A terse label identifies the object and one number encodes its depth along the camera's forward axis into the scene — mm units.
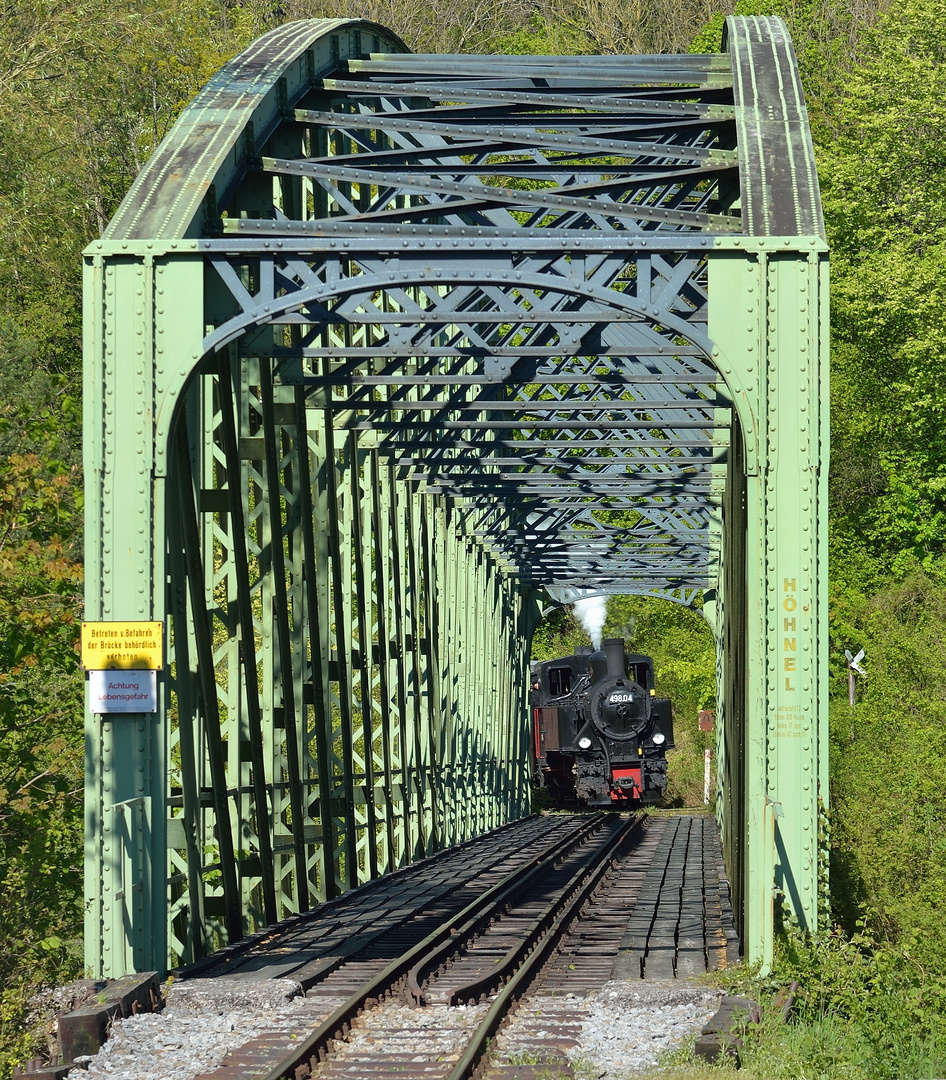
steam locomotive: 68000
